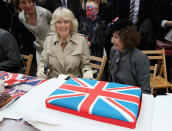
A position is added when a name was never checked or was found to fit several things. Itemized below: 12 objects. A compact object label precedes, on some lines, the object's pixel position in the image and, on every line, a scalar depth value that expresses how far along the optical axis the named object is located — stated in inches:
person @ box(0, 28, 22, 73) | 85.5
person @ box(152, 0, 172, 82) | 107.7
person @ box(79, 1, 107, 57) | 112.2
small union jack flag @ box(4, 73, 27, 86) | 57.6
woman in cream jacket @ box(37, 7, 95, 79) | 78.7
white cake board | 27.7
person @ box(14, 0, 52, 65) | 100.8
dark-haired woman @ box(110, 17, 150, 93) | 74.3
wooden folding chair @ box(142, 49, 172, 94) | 100.4
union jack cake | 27.8
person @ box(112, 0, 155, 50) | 107.6
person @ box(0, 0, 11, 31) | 125.3
